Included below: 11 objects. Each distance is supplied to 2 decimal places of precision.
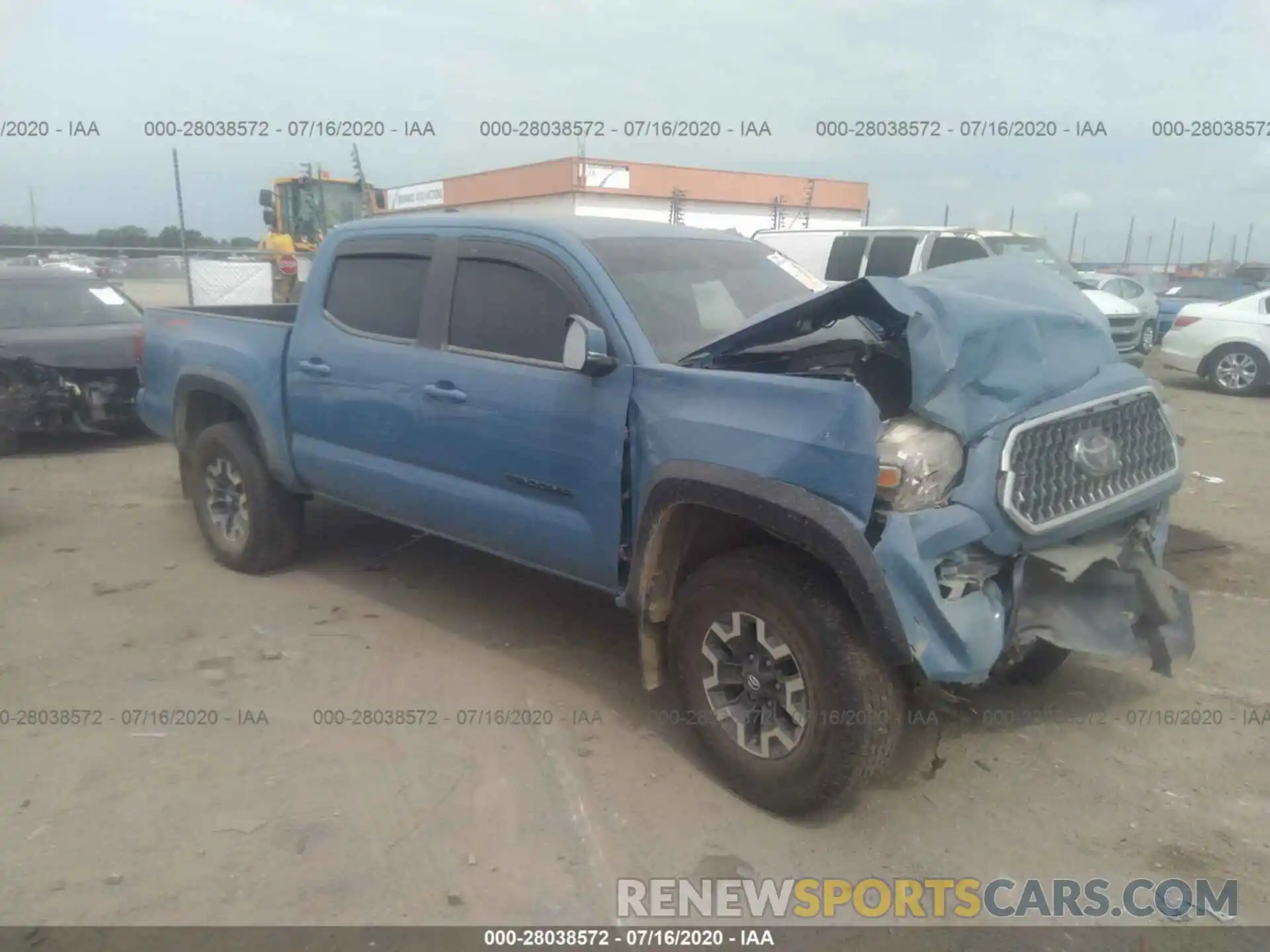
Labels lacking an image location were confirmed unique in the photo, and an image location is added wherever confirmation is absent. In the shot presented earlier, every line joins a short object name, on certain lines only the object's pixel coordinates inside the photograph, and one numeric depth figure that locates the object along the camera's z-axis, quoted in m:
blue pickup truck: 3.13
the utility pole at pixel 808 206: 24.30
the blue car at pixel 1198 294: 18.88
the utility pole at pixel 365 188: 20.34
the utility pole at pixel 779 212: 23.69
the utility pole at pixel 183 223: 13.22
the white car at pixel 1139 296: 17.47
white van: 12.55
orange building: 20.77
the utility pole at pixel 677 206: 20.86
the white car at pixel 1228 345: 13.69
